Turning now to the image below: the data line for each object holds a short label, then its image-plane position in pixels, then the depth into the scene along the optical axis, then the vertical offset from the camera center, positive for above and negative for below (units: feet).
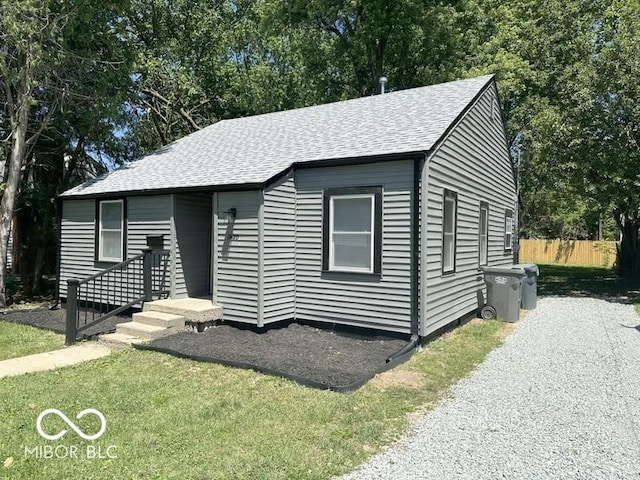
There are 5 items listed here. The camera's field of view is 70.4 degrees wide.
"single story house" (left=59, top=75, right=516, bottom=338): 23.59 +1.06
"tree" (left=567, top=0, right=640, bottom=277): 41.63 +11.47
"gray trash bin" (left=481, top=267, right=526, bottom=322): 31.55 -3.76
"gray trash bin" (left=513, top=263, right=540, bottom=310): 37.62 -4.33
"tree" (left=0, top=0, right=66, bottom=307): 31.53 +12.10
